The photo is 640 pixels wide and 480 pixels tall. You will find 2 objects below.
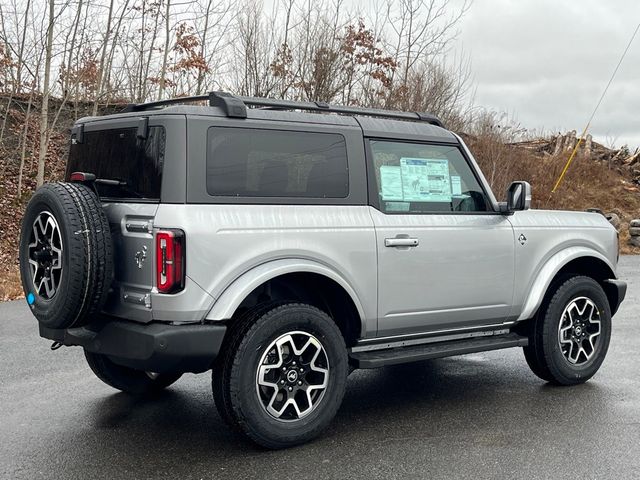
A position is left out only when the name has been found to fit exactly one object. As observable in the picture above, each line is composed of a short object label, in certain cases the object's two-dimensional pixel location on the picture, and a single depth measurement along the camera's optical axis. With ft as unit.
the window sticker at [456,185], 17.81
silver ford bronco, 13.48
